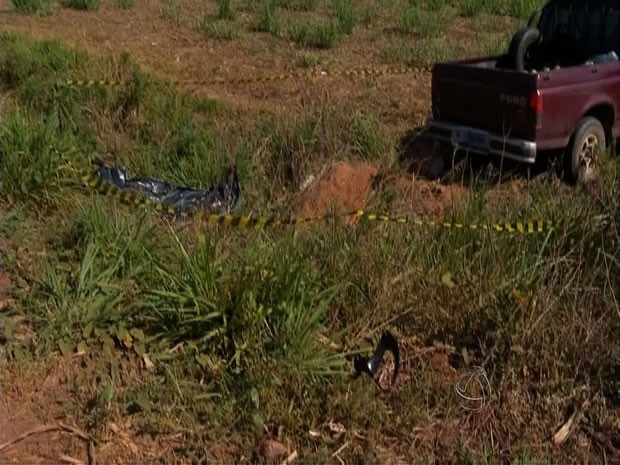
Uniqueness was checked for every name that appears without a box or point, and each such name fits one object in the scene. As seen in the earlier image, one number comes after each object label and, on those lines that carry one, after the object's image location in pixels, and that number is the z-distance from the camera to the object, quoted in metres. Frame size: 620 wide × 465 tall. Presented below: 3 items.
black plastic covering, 5.61
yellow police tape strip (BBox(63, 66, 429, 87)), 9.41
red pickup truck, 6.14
